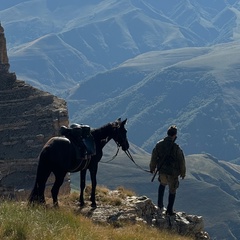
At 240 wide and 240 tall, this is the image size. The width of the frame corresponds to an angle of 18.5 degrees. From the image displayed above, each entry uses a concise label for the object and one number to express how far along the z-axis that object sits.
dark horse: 21.48
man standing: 24.61
